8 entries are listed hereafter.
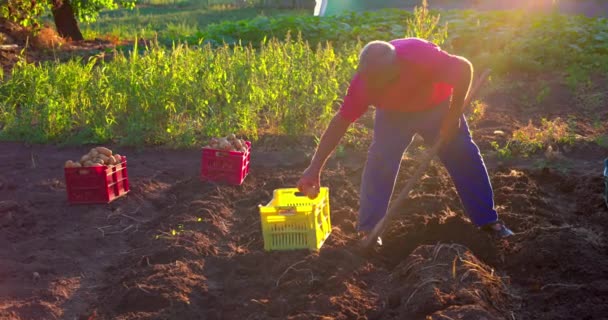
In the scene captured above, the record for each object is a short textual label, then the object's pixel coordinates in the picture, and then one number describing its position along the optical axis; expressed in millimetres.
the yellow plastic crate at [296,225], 4848
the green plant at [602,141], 7646
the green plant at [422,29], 8469
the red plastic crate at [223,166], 6598
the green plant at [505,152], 7546
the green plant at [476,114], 8969
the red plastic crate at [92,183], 6109
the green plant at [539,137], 7652
